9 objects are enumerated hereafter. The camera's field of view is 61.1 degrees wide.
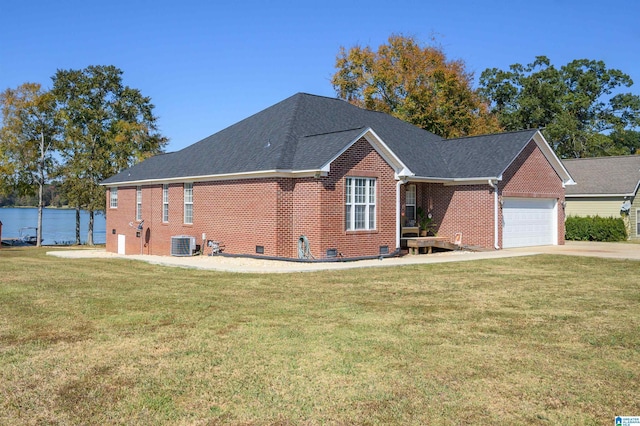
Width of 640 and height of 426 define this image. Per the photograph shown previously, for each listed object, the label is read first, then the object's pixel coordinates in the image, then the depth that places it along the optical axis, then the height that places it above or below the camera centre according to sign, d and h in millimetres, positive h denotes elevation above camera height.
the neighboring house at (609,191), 33969 +2159
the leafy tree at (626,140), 60641 +9705
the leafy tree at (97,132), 50031 +8691
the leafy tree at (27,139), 47688 +7638
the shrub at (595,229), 32031 -214
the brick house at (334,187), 19719 +1603
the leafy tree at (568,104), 57594 +13344
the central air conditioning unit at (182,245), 23547 -944
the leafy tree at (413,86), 41375 +11101
